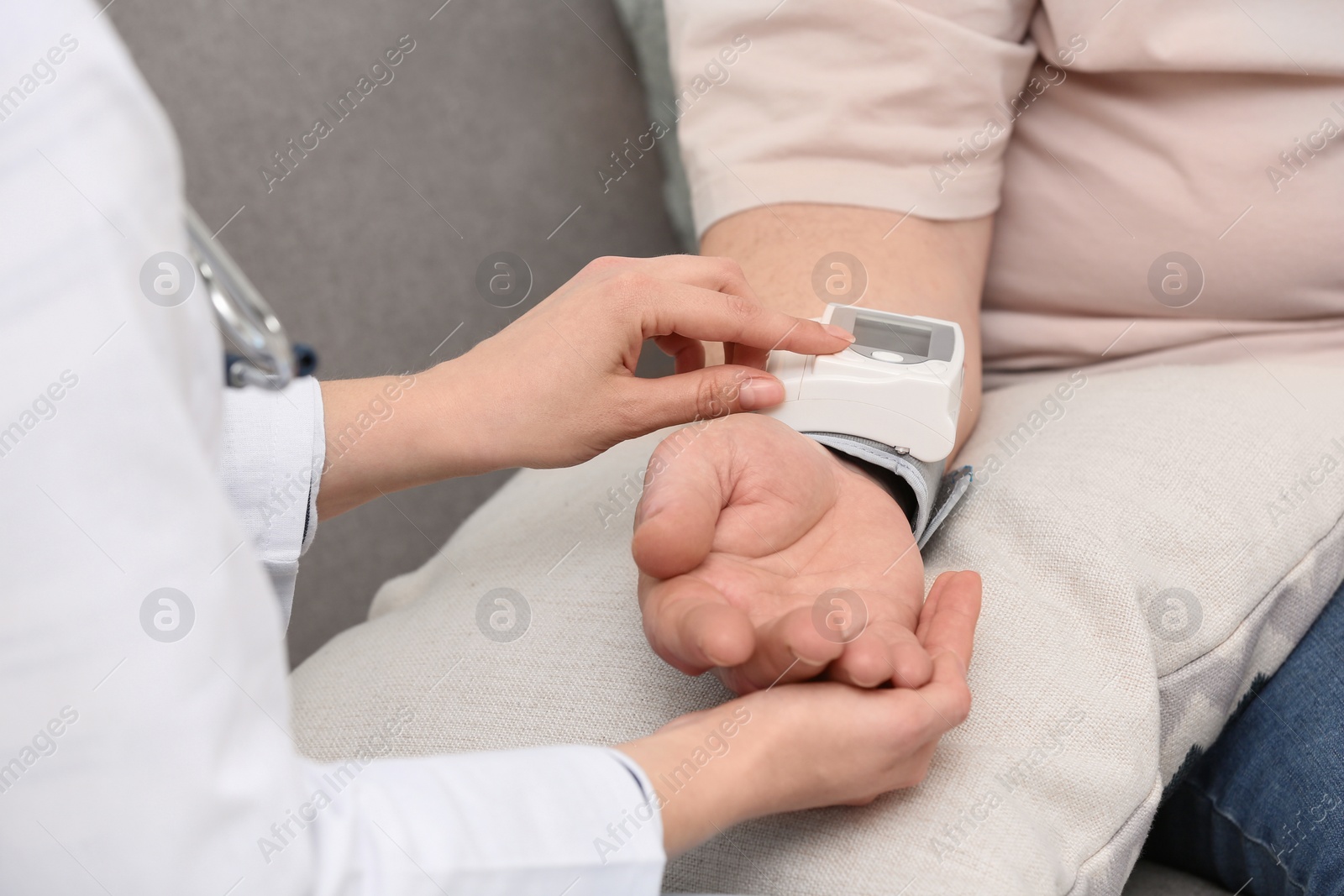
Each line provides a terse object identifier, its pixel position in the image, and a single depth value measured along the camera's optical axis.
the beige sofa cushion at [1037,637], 1.44
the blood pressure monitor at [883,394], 1.51
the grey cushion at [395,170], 1.87
